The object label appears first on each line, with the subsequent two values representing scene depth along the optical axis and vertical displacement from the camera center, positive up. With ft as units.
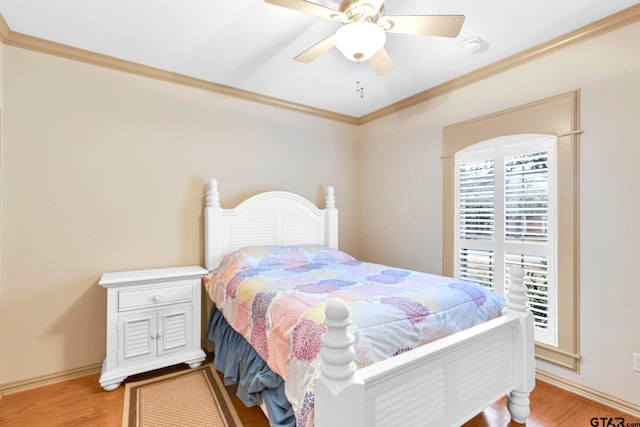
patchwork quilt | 4.22 -1.56
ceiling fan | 4.93 +3.16
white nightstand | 7.06 -2.52
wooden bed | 3.42 -2.21
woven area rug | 5.92 -3.88
